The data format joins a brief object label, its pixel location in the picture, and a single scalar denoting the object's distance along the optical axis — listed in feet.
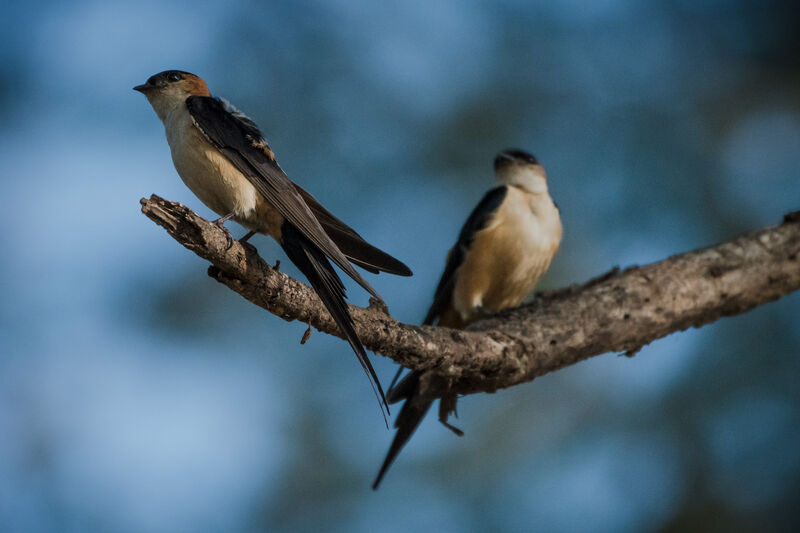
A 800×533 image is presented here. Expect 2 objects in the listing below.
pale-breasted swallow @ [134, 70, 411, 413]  20.03
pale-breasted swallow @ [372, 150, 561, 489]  31.65
